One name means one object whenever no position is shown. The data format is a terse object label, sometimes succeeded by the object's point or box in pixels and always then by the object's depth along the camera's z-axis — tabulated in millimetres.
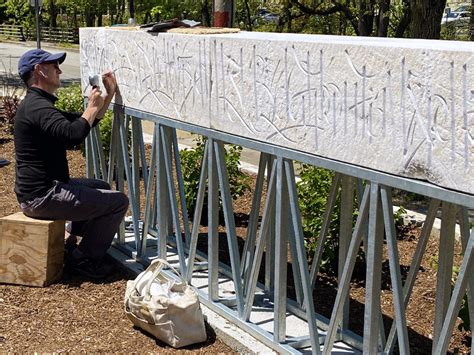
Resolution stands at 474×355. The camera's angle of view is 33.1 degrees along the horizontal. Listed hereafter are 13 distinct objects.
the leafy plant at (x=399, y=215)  6438
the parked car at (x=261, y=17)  30919
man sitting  5230
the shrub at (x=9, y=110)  11552
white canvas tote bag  4488
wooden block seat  5316
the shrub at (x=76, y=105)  8648
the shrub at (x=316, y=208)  5695
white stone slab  2963
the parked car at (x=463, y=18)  21153
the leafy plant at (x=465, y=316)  4139
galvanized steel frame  3408
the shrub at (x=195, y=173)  7141
